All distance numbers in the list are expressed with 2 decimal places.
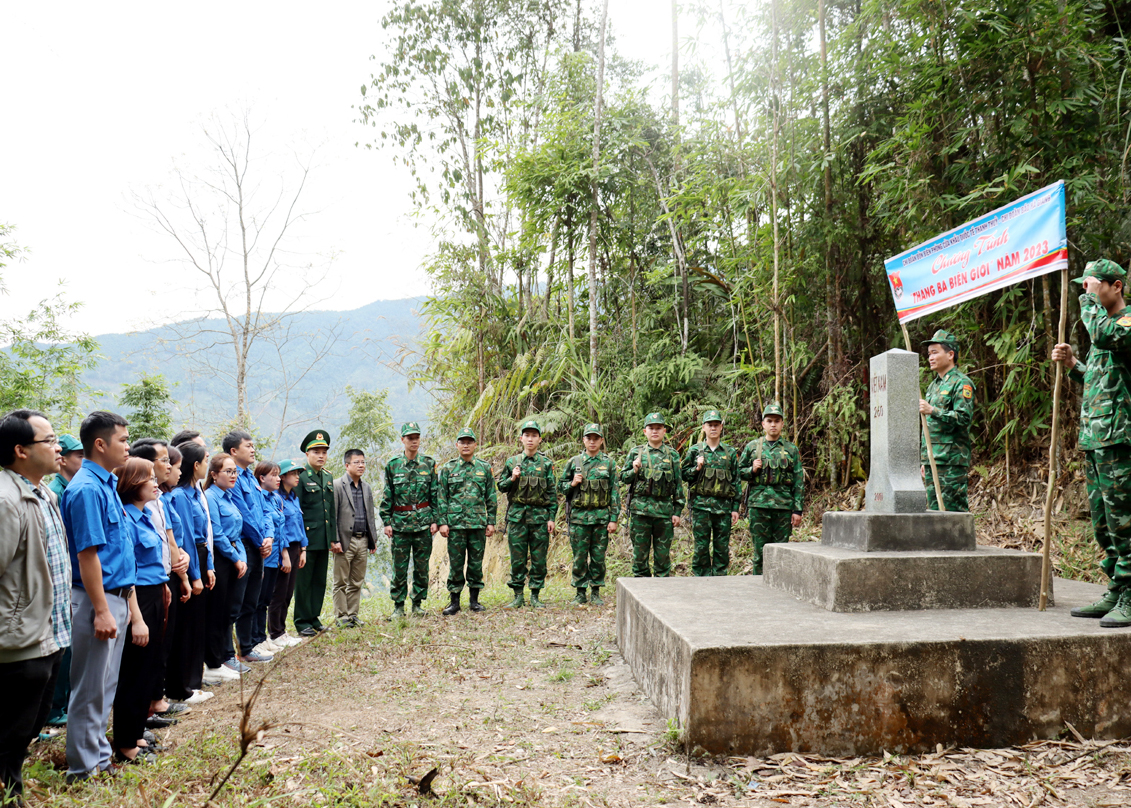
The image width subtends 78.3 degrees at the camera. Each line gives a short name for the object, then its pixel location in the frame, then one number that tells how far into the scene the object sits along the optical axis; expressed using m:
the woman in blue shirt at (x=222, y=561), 5.04
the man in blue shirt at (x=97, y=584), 3.01
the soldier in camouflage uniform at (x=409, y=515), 7.39
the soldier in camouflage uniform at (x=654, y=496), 7.40
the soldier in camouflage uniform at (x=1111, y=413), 3.59
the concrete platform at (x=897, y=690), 3.29
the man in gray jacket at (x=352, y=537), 6.96
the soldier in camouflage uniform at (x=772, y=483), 7.22
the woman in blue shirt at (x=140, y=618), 3.39
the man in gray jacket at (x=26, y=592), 2.62
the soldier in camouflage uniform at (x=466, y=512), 7.50
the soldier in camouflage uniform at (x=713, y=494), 7.39
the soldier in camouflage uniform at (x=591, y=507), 7.58
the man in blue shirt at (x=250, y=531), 5.55
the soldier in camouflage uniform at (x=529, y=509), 7.64
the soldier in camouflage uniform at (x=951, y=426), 5.22
